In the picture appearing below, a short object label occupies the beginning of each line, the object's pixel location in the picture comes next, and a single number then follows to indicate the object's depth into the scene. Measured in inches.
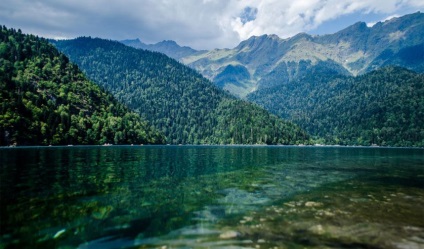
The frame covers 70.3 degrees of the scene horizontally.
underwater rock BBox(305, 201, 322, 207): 1088.2
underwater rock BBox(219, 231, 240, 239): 715.4
